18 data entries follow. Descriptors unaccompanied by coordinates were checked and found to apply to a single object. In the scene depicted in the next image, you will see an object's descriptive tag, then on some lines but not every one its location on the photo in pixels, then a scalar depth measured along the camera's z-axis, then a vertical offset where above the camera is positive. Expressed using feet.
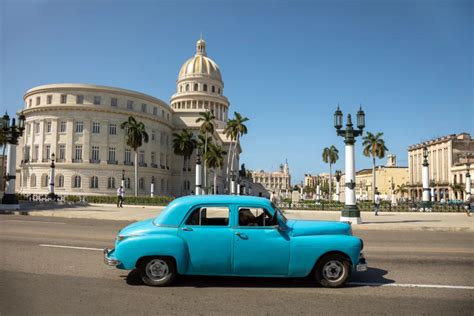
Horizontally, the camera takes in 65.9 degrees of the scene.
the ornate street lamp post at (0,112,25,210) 87.30 +6.91
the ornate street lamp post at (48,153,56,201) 128.31 -0.61
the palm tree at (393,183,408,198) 394.58 +2.65
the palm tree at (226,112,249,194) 201.26 +35.95
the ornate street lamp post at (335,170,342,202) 146.47 +4.63
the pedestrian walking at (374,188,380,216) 88.00 -2.57
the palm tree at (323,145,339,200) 310.29 +31.57
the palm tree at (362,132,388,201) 199.31 +24.96
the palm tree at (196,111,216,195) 194.18 +34.72
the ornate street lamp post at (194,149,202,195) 115.65 +5.86
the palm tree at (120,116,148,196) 177.88 +27.89
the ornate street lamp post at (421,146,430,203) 113.53 +2.55
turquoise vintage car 20.65 -3.19
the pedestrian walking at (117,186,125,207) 109.40 -2.51
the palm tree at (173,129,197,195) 218.13 +27.42
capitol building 189.26 +26.09
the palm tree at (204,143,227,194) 202.08 +18.31
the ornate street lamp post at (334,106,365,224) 64.27 +7.27
